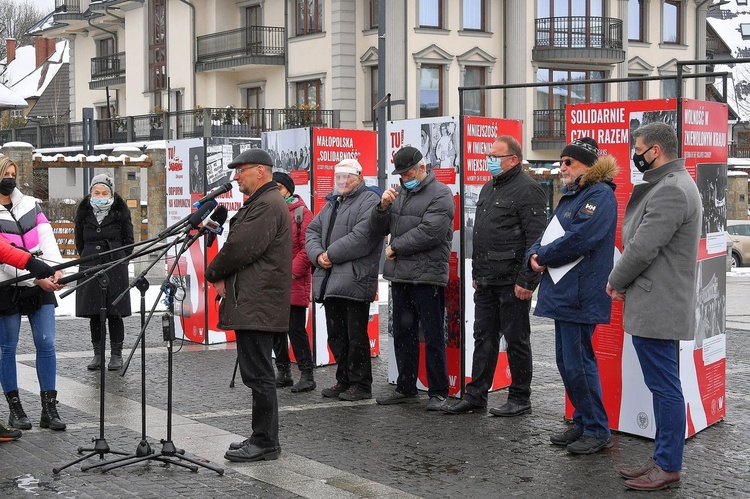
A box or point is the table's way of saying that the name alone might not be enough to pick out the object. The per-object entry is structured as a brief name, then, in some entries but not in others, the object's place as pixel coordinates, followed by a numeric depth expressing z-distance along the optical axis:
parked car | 30.42
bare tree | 79.79
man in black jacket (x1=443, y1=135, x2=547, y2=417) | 8.31
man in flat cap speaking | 7.04
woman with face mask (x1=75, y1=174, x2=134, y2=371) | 10.73
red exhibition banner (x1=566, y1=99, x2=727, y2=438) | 7.75
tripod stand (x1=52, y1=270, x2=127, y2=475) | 6.89
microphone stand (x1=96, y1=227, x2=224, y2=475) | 6.90
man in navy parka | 7.27
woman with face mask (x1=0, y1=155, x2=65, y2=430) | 7.91
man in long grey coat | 6.50
